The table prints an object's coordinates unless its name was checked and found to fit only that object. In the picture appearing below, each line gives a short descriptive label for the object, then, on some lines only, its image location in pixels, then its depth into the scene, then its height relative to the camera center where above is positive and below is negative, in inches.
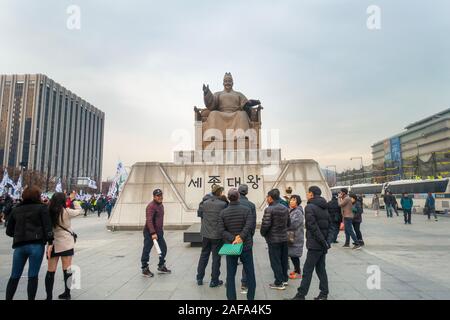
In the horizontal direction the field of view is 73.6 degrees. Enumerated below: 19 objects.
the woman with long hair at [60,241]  182.4 -37.9
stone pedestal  539.2 -1.3
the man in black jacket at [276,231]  207.9 -34.1
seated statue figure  634.2 +162.6
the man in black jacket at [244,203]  204.1 -15.3
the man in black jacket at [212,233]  211.6 -37.1
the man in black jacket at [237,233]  175.3 -30.4
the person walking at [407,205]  628.7 -45.9
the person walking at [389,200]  828.6 -46.6
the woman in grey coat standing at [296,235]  238.1 -41.8
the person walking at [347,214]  367.2 -37.7
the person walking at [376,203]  882.7 -58.6
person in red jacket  242.8 -41.1
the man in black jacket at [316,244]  181.0 -37.4
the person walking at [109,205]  867.7 -71.0
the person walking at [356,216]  367.9 -40.5
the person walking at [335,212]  336.8 -32.4
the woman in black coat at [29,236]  166.1 -30.8
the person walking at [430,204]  734.4 -50.0
